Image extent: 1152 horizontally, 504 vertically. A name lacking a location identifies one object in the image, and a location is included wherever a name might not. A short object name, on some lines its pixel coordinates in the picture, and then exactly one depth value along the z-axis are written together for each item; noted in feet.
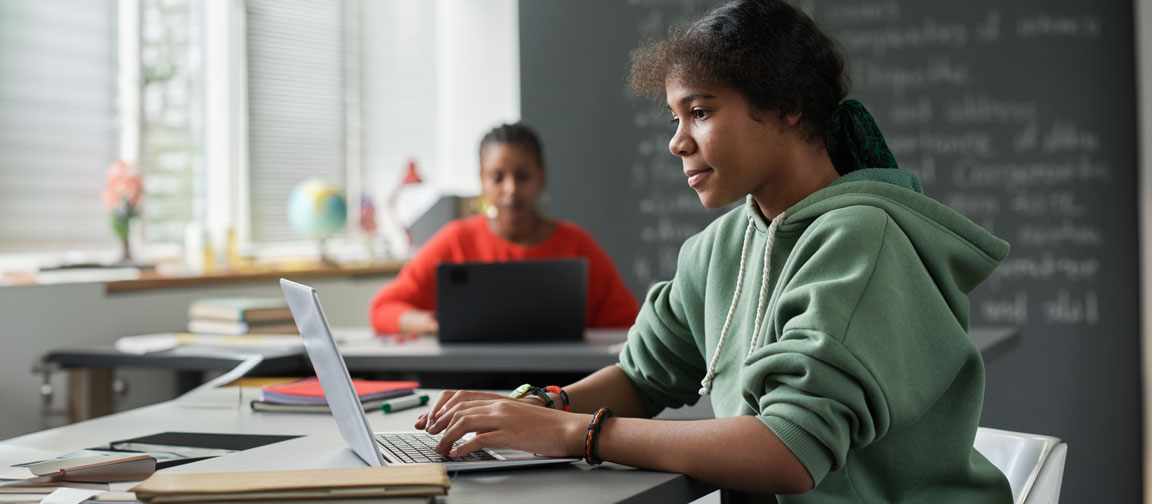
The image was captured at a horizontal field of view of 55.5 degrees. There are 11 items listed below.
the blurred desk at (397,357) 7.79
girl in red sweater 10.11
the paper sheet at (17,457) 4.06
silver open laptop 3.62
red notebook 5.51
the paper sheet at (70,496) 3.53
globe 13.94
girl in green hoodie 3.57
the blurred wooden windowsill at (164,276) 10.64
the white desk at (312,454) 3.57
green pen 5.36
